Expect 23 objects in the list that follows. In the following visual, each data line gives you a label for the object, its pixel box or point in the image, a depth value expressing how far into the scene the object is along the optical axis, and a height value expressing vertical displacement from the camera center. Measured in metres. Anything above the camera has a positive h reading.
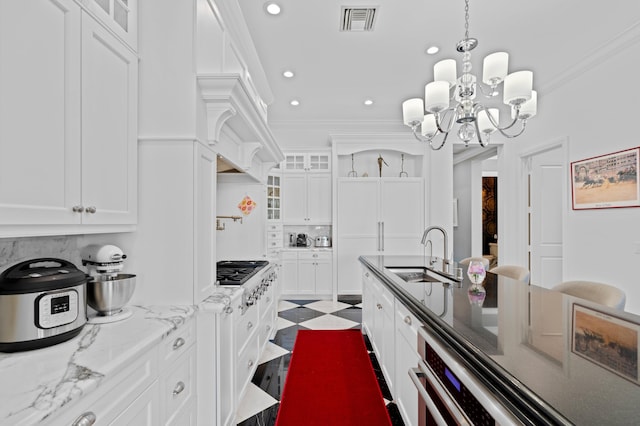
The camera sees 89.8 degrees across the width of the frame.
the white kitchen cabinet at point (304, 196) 5.44 +0.36
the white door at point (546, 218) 4.66 -0.01
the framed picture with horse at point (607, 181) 3.09 +0.38
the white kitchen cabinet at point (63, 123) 0.98 +0.35
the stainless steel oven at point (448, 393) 0.78 -0.54
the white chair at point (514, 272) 2.58 -0.47
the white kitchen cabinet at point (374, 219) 5.23 -0.03
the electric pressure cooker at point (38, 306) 1.00 -0.29
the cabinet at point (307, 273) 5.21 -0.90
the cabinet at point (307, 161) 5.48 +0.96
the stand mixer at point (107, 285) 1.35 -0.29
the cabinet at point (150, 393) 0.90 -0.60
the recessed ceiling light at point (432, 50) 3.31 +1.74
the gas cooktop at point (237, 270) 2.14 -0.42
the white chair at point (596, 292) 1.68 -0.43
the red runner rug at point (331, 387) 2.04 -1.27
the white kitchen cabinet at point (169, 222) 1.63 -0.02
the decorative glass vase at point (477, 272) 1.89 -0.32
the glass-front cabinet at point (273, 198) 5.21 +0.32
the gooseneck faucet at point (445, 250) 2.46 -0.26
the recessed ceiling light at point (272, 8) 2.63 +1.74
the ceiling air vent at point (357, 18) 2.69 +1.73
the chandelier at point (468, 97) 2.27 +0.94
